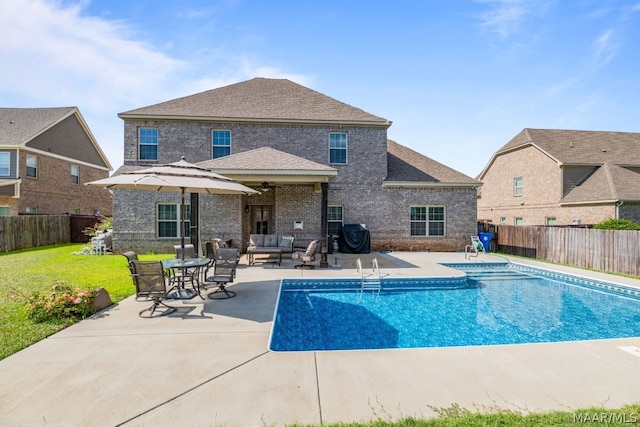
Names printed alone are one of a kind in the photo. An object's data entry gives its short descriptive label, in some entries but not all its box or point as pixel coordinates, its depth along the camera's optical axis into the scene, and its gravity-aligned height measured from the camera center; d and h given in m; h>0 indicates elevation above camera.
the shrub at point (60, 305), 5.49 -1.64
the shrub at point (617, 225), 12.20 -0.35
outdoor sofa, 11.30 -1.17
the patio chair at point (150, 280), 5.82 -1.24
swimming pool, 5.69 -2.27
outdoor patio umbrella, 6.19 +0.79
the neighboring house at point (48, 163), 19.30 +3.81
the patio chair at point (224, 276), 7.07 -1.45
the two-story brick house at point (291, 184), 14.70 +1.85
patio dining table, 6.73 -1.09
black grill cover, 15.18 -1.18
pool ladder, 9.00 -1.97
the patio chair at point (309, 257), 10.62 -1.45
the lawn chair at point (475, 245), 15.35 -1.49
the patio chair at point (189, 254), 7.20 -1.22
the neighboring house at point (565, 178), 18.50 +2.74
